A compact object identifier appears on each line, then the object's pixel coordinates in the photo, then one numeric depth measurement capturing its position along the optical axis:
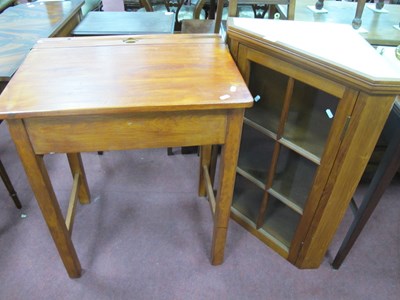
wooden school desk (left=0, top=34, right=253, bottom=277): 0.83
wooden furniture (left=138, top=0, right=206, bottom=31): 2.90
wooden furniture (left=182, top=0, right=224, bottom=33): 2.01
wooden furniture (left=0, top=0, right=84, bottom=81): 1.24
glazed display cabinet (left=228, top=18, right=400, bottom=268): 0.87
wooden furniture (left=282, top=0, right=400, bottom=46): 1.55
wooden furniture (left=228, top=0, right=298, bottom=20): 1.10
